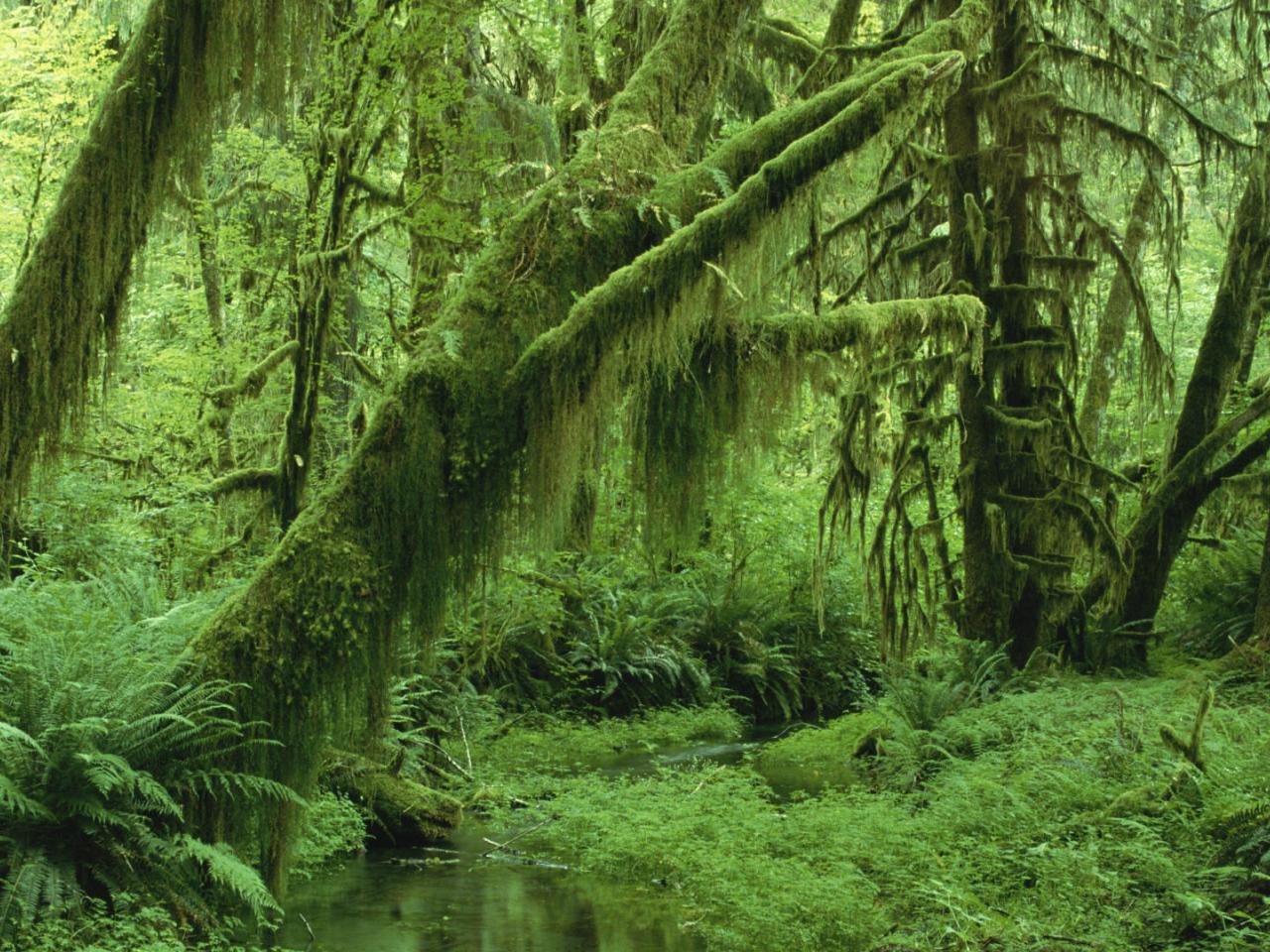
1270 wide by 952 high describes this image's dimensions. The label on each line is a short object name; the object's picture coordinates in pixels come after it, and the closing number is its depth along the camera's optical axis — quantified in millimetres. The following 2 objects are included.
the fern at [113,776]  5234
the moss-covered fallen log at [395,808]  9117
